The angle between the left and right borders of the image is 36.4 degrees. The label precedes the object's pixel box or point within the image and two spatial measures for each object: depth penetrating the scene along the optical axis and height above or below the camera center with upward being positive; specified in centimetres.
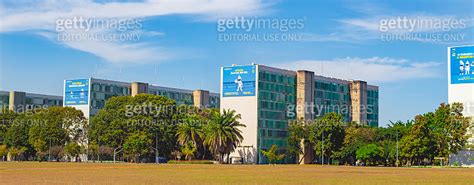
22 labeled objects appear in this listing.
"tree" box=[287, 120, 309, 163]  13138 -59
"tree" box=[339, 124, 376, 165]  12400 -58
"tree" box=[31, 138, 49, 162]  13042 -261
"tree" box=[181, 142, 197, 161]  12481 -270
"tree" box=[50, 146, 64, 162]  13025 -329
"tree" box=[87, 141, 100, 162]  12876 -267
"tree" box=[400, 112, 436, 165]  10819 -70
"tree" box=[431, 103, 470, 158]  11056 +115
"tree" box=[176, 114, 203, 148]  12650 +59
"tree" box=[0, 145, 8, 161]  13276 -333
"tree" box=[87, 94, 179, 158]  12812 +224
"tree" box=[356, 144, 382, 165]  11925 -257
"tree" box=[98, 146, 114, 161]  12725 -294
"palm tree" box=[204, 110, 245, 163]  12275 +16
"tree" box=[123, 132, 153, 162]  12438 -178
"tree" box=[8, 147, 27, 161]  13412 -349
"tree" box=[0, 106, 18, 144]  14238 +223
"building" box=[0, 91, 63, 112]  17038 +769
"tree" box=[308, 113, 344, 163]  12575 +23
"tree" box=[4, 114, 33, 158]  13800 -50
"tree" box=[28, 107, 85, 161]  13238 +85
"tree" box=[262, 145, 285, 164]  12738 -351
